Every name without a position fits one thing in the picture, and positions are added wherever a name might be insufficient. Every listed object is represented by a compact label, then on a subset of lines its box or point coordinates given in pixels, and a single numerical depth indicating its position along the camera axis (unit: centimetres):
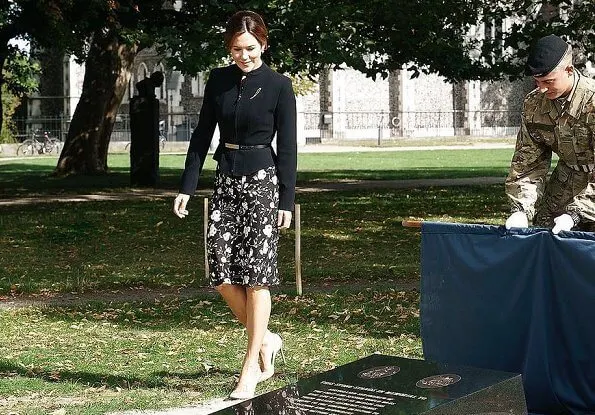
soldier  648
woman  738
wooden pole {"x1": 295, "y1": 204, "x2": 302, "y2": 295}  1204
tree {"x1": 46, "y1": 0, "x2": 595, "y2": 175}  2105
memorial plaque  525
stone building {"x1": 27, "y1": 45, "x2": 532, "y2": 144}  7588
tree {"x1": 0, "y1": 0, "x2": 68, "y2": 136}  2164
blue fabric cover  652
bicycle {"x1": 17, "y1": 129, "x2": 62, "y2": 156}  5882
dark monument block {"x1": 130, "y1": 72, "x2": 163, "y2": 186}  2933
